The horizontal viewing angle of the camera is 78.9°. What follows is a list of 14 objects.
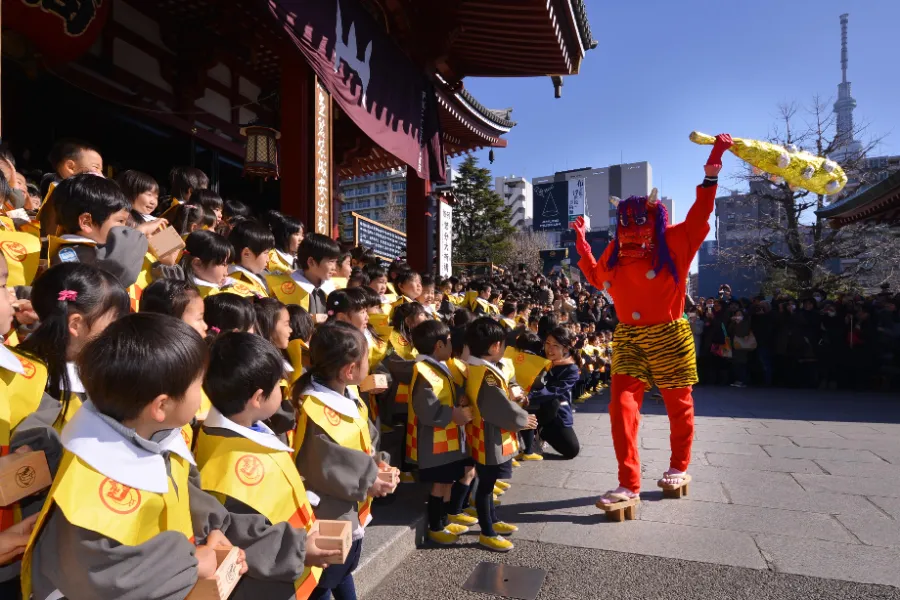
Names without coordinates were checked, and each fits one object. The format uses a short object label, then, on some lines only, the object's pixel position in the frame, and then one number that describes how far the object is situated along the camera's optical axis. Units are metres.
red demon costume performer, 3.61
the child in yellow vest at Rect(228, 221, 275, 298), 3.21
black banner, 40.50
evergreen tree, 29.38
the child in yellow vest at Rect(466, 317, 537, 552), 2.99
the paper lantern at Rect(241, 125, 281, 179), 6.56
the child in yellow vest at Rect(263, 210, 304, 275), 4.11
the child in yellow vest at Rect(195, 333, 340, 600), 1.47
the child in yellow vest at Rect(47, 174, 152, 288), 2.21
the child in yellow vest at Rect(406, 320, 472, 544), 2.99
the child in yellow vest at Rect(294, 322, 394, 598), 1.90
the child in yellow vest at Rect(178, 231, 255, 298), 2.77
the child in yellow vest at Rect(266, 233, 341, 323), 3.44
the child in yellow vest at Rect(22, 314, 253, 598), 1.07
